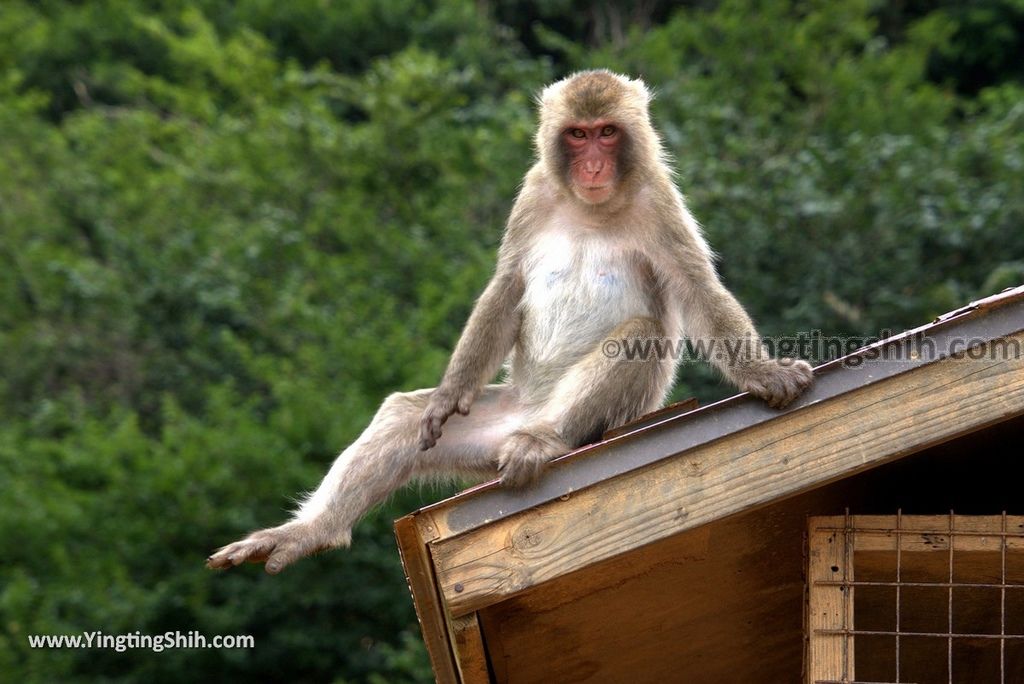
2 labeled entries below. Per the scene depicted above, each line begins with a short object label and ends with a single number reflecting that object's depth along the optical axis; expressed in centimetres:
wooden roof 625
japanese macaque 871
